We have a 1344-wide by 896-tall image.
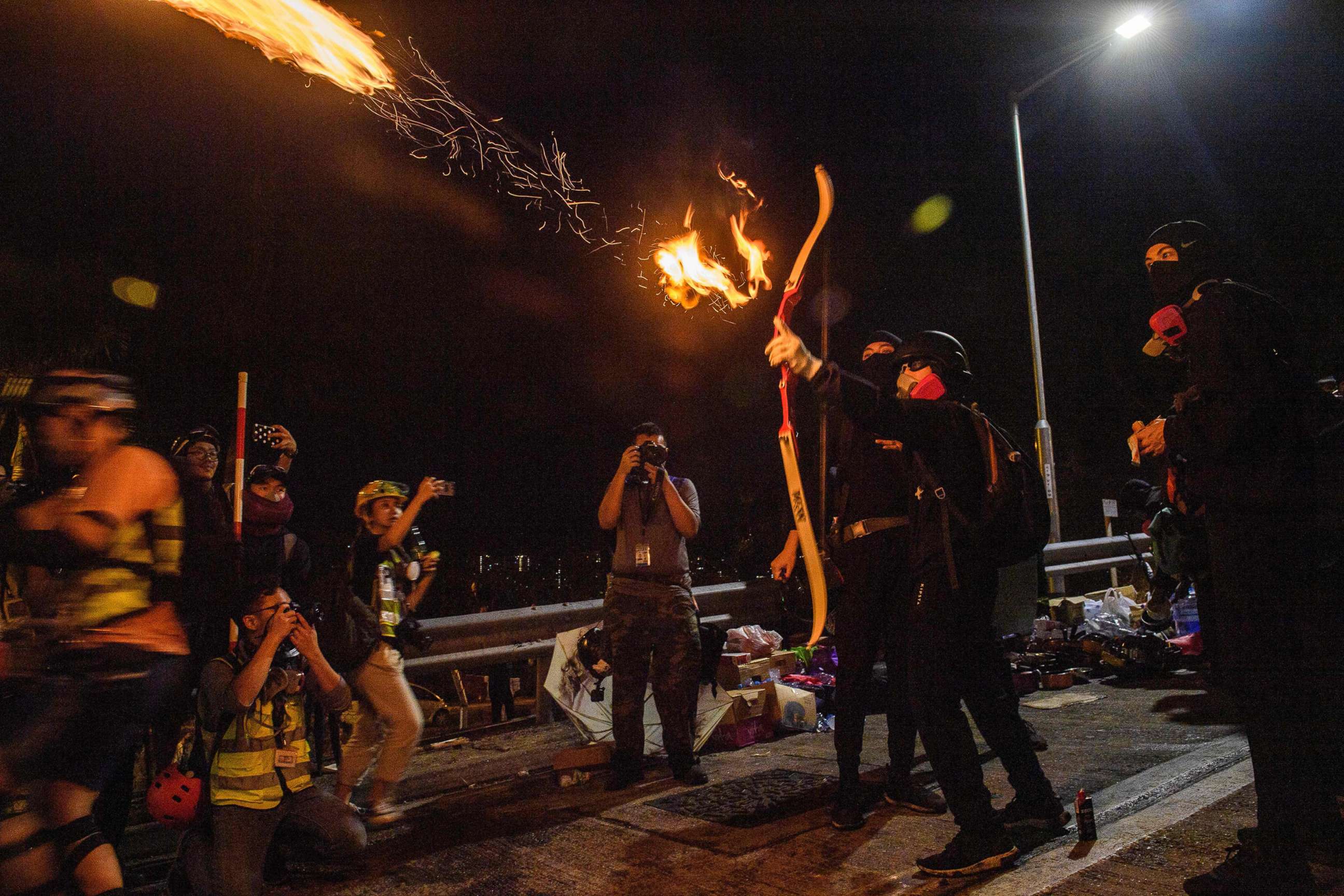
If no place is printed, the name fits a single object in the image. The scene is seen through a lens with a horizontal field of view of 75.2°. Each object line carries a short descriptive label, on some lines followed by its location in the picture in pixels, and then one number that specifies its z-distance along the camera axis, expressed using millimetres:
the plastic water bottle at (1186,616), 8953
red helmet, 3627
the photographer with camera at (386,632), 4750
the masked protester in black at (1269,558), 3037
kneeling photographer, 3604
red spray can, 3664
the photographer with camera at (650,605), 5395
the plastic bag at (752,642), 7047
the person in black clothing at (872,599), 4379
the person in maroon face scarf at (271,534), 5176
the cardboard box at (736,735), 6121
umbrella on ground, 5965
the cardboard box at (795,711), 6441
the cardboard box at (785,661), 7078
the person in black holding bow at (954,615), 3475
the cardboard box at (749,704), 6105
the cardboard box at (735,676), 6516
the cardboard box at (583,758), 5383
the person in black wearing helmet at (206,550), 3309
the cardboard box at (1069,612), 9438
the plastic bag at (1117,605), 9562
